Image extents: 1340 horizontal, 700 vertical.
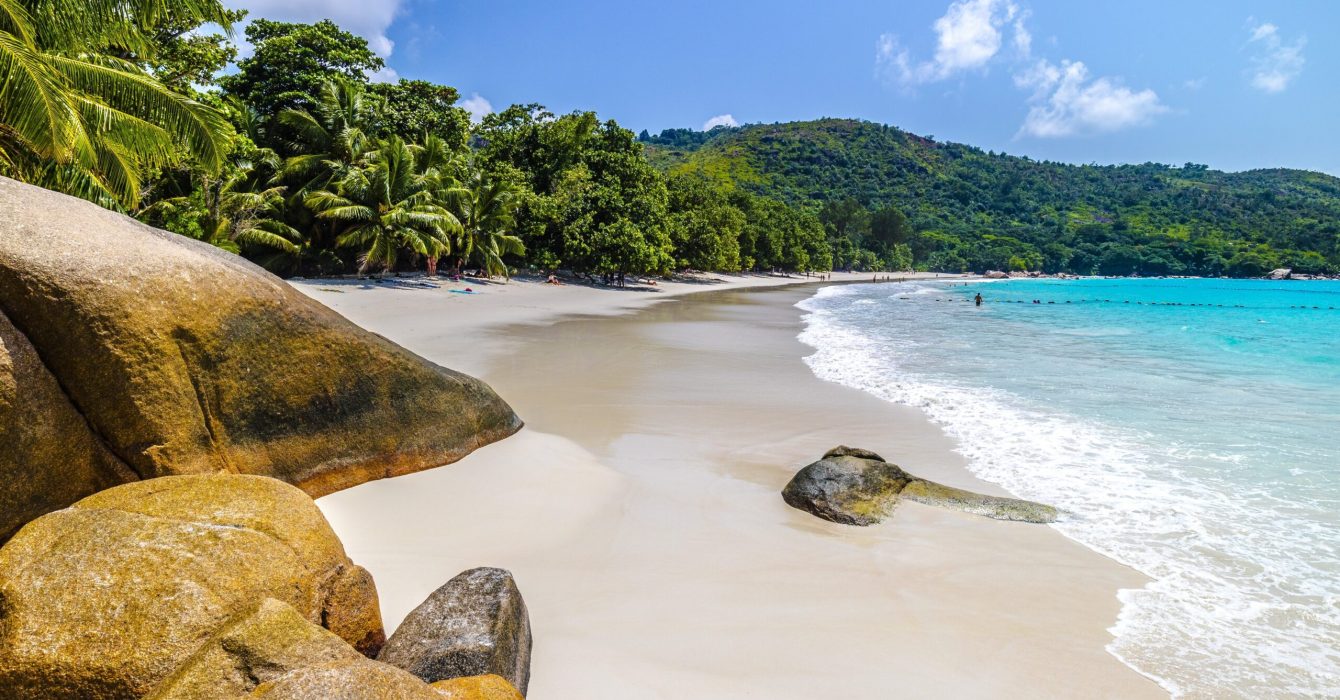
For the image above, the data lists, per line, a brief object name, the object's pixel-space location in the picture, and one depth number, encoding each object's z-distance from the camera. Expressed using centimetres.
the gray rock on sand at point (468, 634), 302
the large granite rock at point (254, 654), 233
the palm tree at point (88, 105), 815
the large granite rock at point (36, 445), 351
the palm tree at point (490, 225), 3500
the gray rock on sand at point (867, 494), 590
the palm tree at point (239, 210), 2277
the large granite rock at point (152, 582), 245
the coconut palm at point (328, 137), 2825
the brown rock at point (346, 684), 206
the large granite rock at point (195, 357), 385
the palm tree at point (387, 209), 2781
